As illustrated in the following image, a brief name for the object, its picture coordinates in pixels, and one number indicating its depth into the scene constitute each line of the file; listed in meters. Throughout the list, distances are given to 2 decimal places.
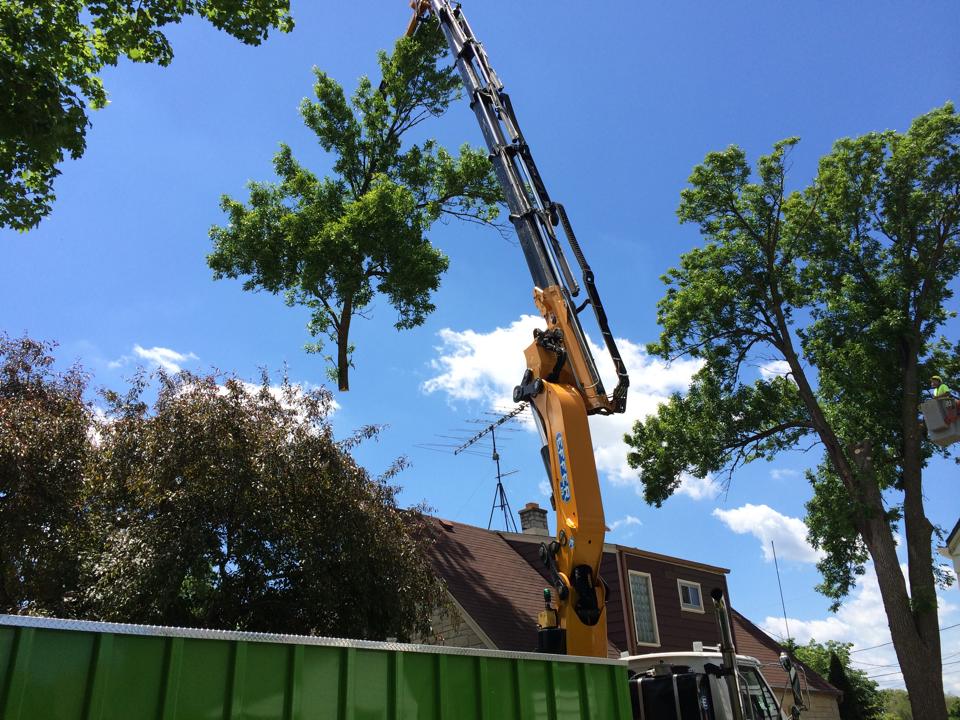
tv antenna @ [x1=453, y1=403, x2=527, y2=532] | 24.12
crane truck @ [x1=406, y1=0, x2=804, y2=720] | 8.61
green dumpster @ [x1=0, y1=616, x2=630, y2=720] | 3.73
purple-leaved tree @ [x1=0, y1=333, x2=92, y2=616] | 11.78
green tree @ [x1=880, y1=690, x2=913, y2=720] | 94.49
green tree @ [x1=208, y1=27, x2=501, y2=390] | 17.67
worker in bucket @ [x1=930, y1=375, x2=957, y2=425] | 14.20
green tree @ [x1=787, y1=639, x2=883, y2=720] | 32.50
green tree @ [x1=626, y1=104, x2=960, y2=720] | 19.77
